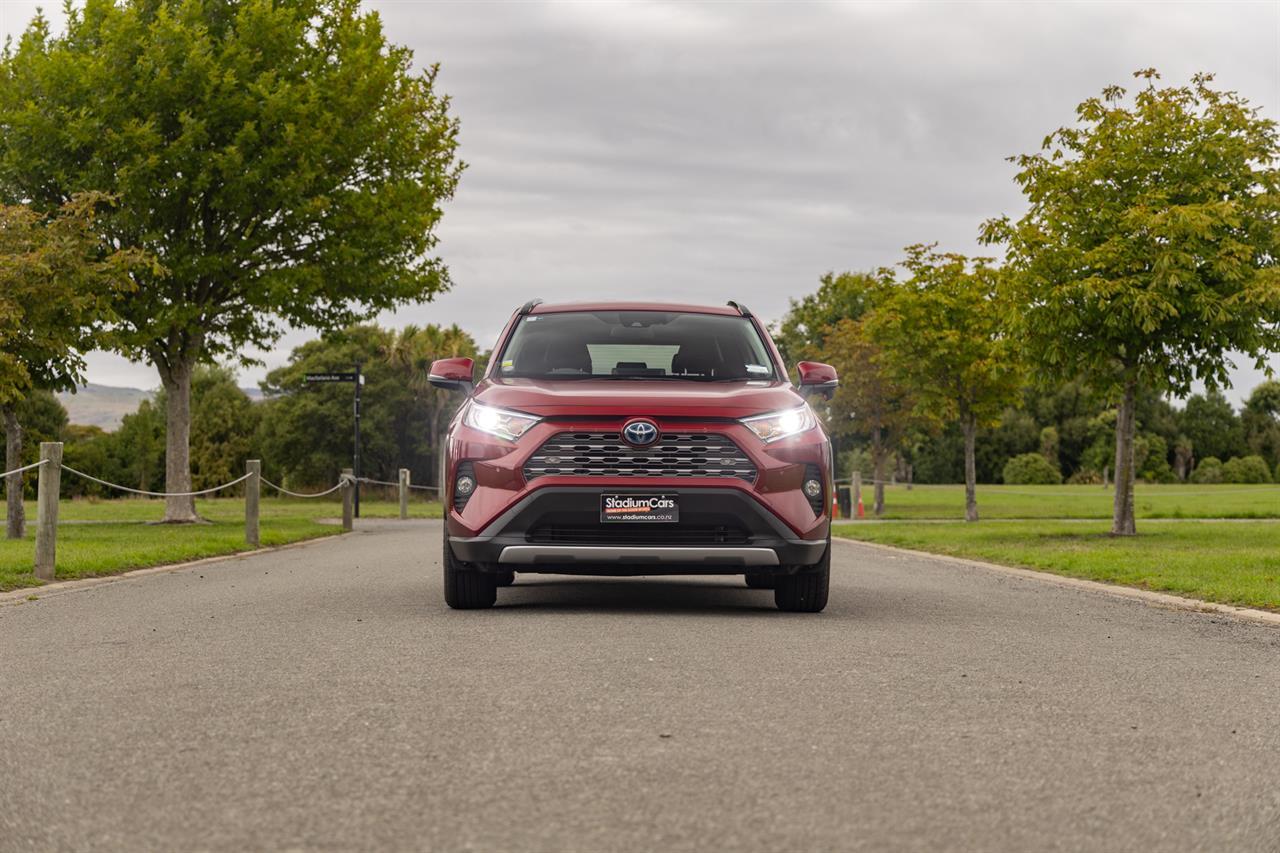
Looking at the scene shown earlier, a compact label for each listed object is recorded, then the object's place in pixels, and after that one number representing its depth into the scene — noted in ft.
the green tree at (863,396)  144.77
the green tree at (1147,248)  61.67
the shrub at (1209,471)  231.50
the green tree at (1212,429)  265.13
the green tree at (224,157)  75.72
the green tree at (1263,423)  265.75
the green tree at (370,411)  242.37
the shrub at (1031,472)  236.63
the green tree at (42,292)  59.41
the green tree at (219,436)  255.70
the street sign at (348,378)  101.52
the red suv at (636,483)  27.22
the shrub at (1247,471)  233.35
